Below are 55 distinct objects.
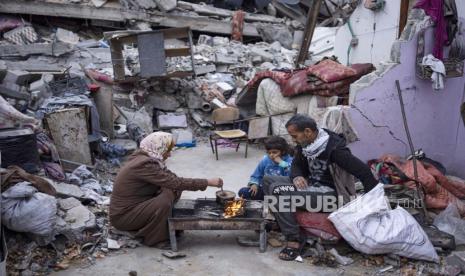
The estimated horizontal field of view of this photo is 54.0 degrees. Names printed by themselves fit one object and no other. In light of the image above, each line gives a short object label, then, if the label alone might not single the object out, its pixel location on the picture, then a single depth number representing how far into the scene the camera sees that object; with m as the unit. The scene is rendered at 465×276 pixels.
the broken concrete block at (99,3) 14.90
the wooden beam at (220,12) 16.38
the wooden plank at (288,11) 18.28
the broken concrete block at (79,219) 4.88
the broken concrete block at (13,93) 8.64
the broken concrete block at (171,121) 10.66
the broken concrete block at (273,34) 17.05
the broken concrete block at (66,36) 13.96
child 5.54
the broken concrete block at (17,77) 9.30
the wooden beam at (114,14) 13.91
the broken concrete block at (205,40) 15.39
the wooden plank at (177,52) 10.95
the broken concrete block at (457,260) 4.43
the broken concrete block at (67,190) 5.71
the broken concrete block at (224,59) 13.11
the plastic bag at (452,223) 5.09
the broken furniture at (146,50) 10.18
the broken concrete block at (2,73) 9.10
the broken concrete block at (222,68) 13.05
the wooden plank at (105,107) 8.70
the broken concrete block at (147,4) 15.61
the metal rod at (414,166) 5.56
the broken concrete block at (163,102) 10.99
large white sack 4.43
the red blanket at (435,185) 5.71
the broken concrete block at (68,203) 5.29
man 4.48
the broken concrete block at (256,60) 14.05
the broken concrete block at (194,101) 11.23
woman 4.59
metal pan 4.91
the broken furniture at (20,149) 5.85
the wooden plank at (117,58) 10.35
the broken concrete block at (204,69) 12.30
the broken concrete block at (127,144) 8.60
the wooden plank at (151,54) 10.17
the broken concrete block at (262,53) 14.31
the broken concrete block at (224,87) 11.59
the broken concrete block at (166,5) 15.68
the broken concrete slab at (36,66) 11.07
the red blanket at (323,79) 7.88
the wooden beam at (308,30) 11.91
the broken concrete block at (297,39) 17.32
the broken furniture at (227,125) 8.82
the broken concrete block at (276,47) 15.66
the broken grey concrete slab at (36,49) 11.77
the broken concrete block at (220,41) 15.27
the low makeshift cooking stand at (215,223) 4.64
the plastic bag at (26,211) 4.36
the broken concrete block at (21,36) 13.27
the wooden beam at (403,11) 8.68
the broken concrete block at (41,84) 9.17
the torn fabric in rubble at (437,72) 6.16
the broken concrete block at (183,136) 9.89
